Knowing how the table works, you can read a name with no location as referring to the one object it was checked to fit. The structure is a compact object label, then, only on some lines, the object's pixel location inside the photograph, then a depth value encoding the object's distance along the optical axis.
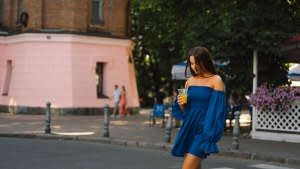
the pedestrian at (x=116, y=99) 29.22
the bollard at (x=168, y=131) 15.85
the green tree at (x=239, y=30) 17.23
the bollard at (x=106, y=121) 17.19
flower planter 16.62
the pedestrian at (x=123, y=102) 29.34
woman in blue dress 5.95
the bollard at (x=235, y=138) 14.39
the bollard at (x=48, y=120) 18.31
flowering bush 16.53
